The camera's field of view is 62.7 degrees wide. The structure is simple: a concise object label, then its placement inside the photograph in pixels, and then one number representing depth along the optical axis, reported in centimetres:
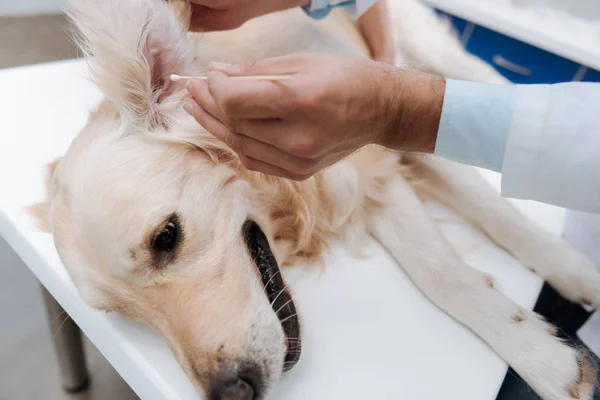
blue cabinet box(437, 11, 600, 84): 209
